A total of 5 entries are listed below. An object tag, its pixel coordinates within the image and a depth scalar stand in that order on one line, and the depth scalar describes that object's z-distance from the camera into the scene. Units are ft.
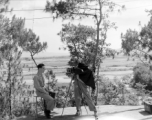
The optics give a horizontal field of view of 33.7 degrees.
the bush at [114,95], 44.28
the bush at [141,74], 88.22
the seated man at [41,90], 22.36
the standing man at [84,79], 22.81
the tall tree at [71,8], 29.89
